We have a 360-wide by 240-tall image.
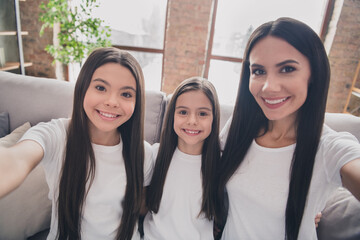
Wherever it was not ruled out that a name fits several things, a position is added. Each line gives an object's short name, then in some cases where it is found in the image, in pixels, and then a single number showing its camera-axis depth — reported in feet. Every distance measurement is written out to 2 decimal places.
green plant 8.34
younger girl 3.26
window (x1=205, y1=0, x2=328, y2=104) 10.09
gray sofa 3.00
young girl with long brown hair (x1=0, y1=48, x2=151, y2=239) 2.89
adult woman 2.53
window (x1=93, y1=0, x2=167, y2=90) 10.60
